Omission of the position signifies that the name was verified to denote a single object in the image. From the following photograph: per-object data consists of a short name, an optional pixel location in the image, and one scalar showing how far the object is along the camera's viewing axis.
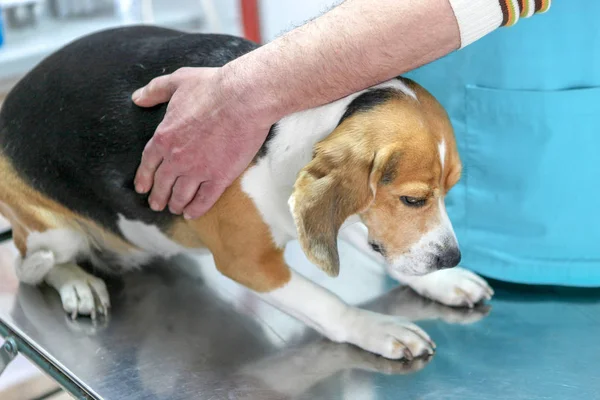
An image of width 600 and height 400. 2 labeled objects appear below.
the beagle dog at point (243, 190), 1.45
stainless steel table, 1.48
